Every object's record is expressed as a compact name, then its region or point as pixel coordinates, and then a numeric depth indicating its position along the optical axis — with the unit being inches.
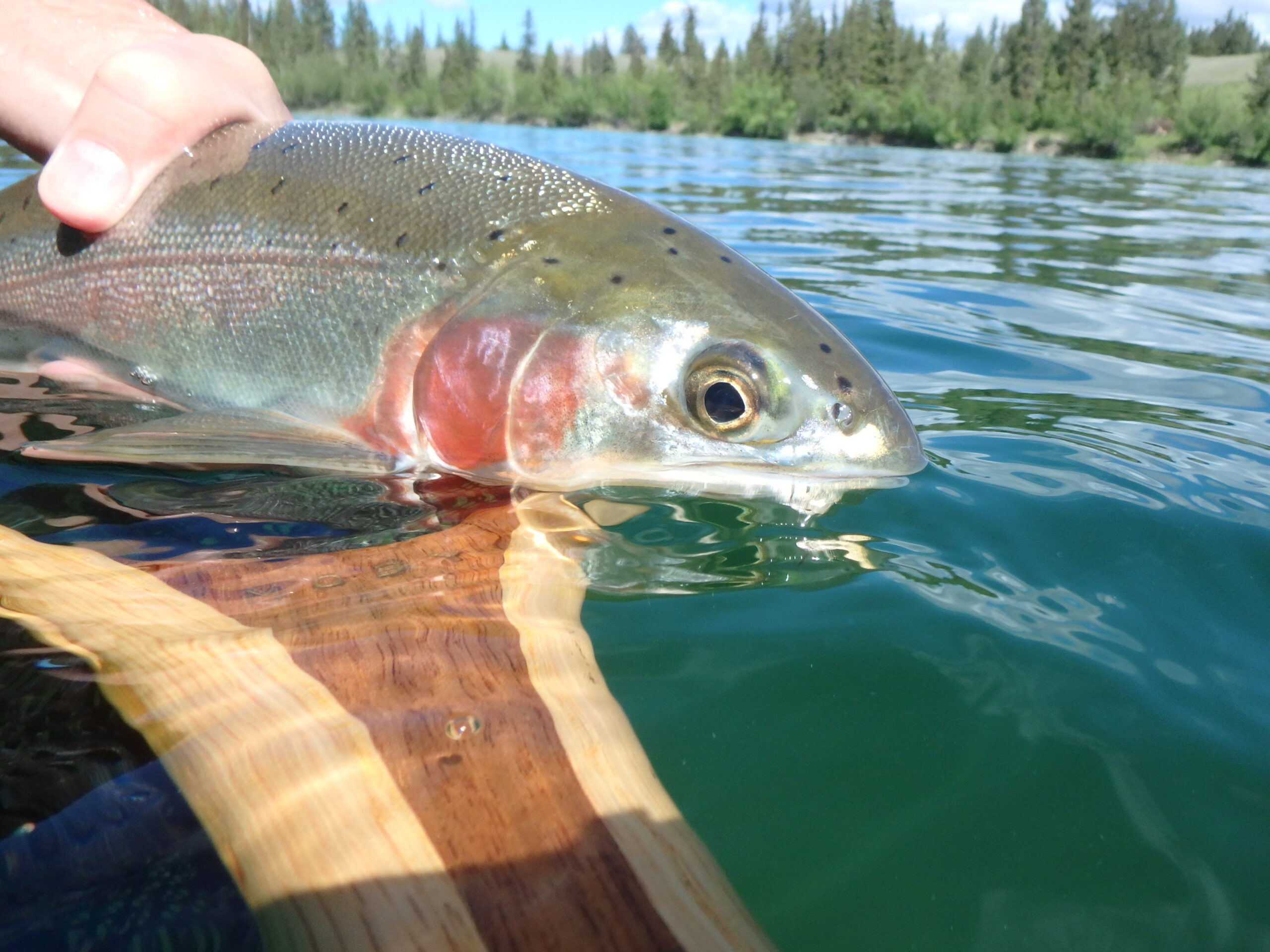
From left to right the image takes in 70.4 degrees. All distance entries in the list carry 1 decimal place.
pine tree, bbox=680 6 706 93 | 3164.4
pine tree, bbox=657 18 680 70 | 3627.0
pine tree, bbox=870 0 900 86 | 2802.7
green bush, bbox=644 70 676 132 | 2628.0
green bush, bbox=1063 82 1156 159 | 1688.0
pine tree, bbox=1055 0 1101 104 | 2402.8
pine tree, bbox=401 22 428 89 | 3002.0
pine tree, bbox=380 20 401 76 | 3309.5
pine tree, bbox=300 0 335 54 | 3016.7
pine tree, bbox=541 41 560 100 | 3031.5
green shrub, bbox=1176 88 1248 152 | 1592.0
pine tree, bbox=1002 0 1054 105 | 2497.5
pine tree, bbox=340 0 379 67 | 3508.9
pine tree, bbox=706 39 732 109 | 2869.1
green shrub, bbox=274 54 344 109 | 2247.8
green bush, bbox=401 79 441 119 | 2738.7
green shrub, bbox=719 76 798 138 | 2374.5
